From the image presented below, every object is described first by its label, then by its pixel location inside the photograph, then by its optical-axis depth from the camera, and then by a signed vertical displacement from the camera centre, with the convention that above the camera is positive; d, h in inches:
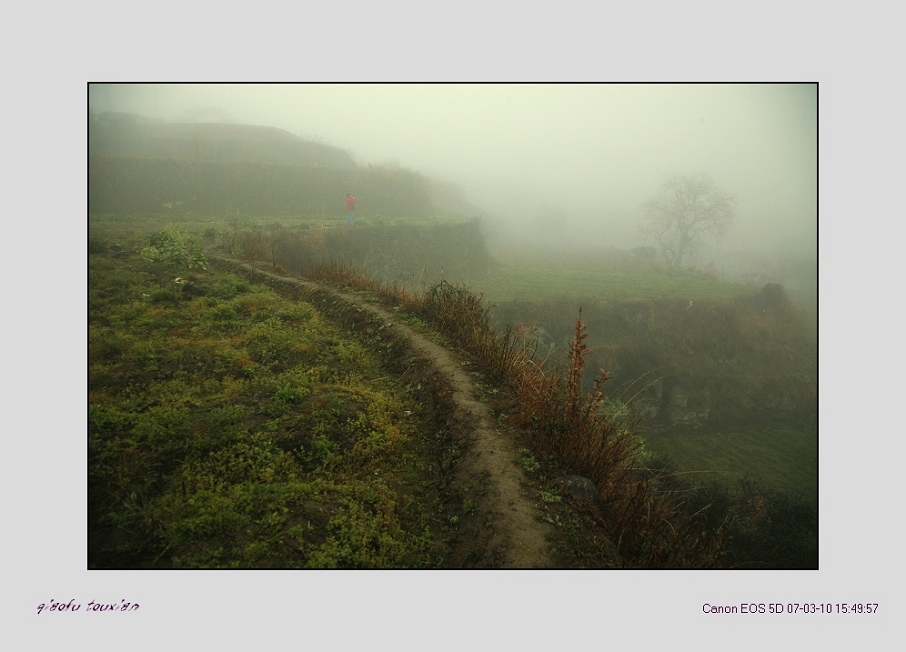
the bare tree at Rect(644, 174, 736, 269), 1665.8 +490.4
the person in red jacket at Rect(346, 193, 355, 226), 813.9 +245.6
